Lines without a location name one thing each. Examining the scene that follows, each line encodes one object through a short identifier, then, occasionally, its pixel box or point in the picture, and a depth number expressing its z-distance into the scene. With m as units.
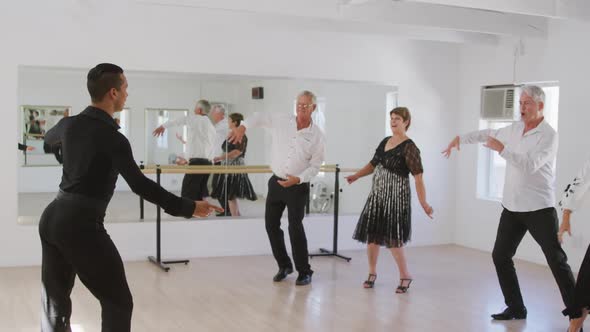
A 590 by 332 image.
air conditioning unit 7.13
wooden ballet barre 6.65
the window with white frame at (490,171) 7.60
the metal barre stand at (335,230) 6.96
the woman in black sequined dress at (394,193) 5.16
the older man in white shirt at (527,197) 4.21
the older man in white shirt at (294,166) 5.49
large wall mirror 6.25
